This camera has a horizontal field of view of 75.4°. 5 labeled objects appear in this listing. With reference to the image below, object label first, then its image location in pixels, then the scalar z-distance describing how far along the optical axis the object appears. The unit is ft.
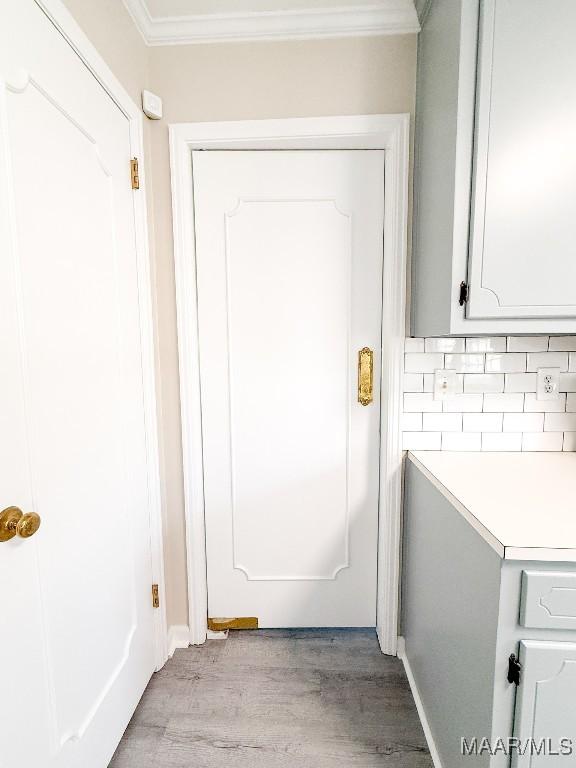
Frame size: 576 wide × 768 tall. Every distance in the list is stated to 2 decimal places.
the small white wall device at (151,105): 4.25
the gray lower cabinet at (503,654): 2.51
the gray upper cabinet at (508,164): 3.21
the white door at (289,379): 4.70
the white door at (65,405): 2.46
